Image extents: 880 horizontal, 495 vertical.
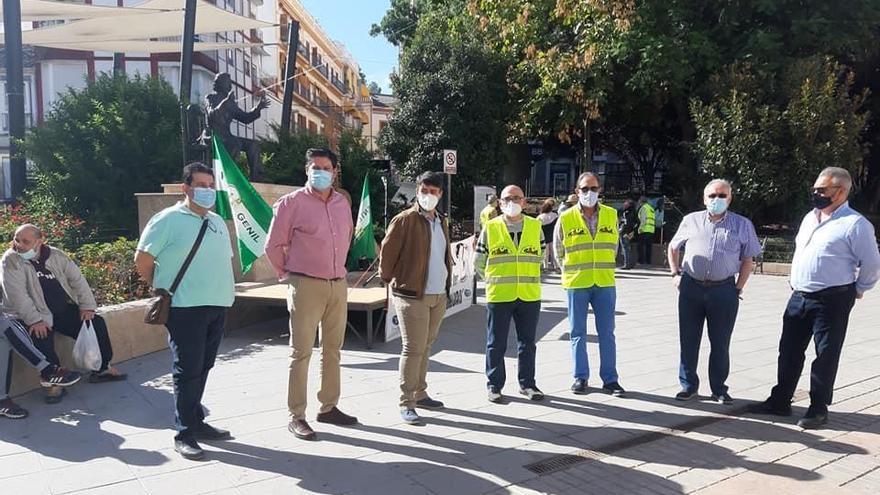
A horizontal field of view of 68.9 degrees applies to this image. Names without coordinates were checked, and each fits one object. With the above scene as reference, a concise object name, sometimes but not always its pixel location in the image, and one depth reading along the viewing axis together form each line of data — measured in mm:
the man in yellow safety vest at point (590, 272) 5418
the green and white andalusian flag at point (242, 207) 8234
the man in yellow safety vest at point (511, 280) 5160
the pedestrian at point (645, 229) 16328
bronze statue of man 9539
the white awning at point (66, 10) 13344
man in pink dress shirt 4340
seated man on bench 5109
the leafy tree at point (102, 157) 11898
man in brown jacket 4723
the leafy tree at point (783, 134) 15070
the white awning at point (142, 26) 14008
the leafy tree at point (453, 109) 19609
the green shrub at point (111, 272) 7090
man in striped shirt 5078
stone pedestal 8953
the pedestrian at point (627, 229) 15891
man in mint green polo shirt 4031
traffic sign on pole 11961
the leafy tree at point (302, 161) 14766
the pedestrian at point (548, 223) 14883
